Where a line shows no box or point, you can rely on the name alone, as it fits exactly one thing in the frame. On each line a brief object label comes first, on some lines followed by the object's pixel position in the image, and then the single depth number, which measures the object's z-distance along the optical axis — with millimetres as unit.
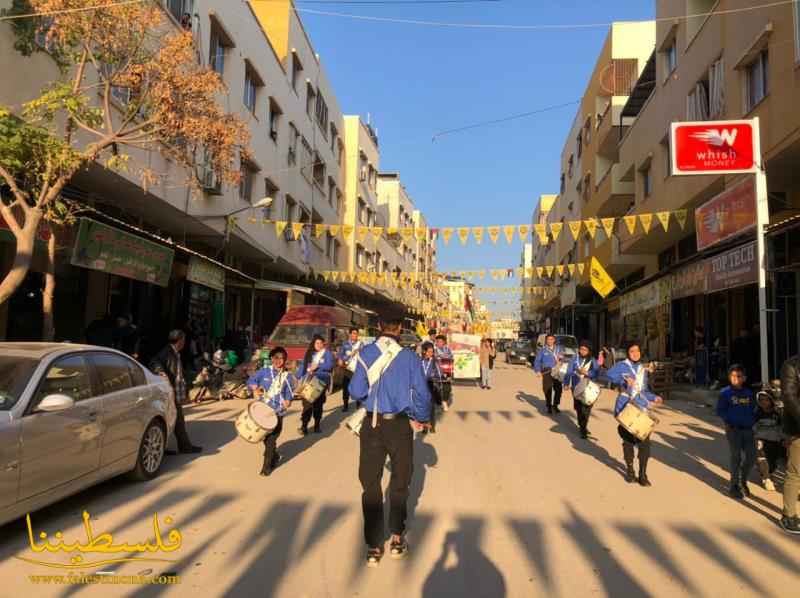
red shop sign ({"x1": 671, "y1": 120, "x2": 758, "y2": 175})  10320
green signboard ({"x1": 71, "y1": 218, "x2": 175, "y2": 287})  11086
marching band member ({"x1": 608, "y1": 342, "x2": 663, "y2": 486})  6812
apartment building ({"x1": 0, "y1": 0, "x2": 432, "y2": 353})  12586
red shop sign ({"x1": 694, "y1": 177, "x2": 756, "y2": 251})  10891
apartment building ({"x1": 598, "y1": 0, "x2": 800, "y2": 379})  11602
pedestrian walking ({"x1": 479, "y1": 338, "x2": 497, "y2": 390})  18734
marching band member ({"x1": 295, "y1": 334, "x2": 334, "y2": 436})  9531
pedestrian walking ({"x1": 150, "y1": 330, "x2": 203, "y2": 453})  7977
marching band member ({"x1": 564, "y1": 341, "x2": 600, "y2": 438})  9617
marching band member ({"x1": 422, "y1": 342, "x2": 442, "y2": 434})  10383
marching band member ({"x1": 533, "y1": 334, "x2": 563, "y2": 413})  12102
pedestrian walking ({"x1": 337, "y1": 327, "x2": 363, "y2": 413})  12336
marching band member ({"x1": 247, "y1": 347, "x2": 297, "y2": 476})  7172
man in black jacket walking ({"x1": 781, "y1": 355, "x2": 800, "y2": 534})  4941
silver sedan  4414
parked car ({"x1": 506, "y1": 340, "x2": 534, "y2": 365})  38812
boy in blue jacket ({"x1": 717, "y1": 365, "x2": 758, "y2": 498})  6281
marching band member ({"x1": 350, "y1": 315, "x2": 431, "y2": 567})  4363
